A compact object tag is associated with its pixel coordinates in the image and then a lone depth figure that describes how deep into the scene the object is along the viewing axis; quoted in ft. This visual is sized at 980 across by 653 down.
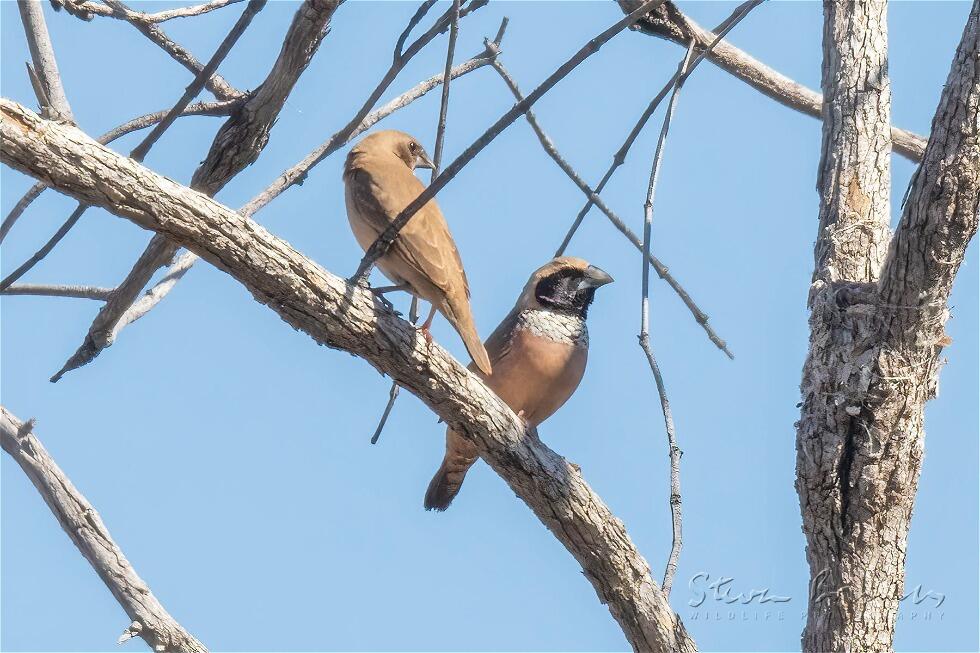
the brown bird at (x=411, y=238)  32.89
